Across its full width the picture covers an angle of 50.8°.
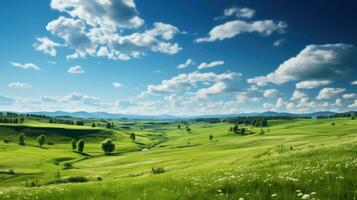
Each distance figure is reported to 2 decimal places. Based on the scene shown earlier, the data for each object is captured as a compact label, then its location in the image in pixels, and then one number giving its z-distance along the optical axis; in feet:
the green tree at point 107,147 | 640.17
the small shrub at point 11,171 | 374.02
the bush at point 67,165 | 453.25
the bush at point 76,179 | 169.80
